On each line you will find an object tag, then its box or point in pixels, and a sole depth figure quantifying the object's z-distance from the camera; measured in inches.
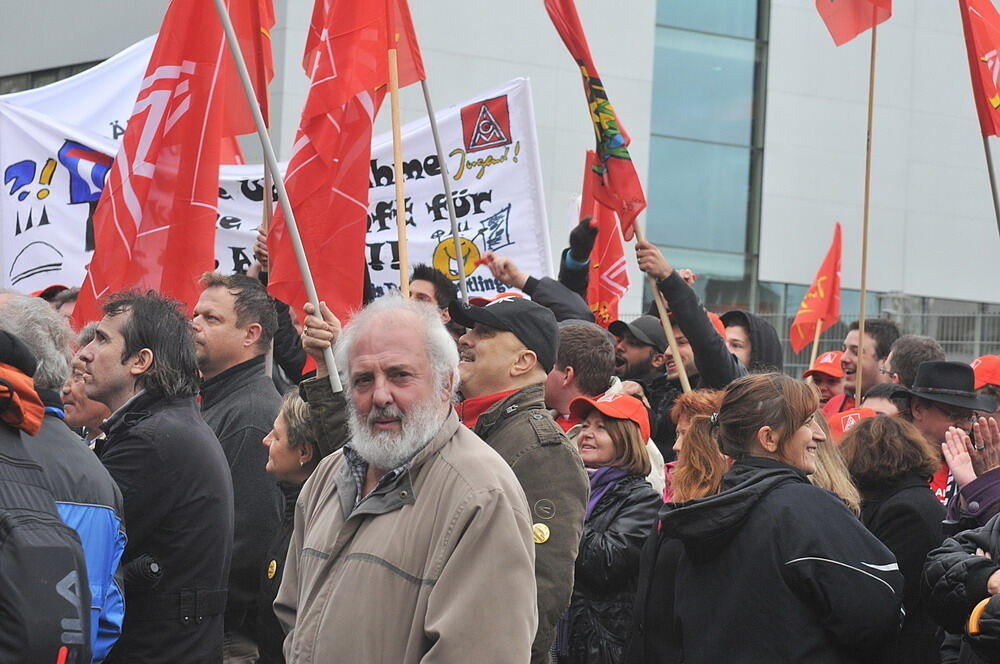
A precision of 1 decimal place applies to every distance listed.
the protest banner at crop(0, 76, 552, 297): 364.5
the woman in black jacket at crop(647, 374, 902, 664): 163.3
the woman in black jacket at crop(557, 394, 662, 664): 209.6
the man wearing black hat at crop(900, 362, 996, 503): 233.9
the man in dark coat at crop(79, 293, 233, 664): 186.4
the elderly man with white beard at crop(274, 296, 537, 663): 130.3
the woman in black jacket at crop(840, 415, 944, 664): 201.8
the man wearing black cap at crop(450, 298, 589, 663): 168.7
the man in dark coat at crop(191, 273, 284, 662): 218.2
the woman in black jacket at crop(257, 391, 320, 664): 193.9
